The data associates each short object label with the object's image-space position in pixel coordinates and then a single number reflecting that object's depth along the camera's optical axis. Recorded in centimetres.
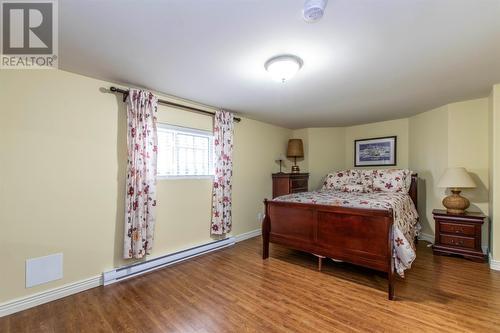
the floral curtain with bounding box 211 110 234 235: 348
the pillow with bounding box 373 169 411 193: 367
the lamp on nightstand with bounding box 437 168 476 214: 298
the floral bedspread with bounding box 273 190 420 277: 225
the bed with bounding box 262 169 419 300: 225
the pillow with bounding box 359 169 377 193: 391
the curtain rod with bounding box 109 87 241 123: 248
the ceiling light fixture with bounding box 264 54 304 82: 195
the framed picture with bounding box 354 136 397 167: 438
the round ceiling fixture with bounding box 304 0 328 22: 129
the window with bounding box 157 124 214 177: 300
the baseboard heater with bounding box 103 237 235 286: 244
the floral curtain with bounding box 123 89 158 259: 253
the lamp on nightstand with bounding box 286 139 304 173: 480
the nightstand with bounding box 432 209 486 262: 293
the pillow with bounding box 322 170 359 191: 420
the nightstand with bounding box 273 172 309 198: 441
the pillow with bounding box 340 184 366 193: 386
